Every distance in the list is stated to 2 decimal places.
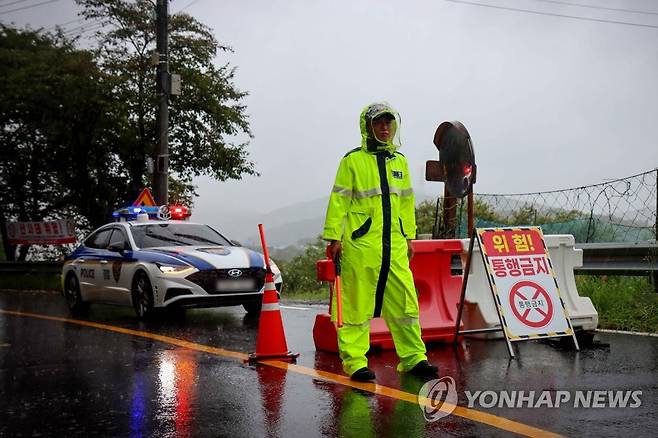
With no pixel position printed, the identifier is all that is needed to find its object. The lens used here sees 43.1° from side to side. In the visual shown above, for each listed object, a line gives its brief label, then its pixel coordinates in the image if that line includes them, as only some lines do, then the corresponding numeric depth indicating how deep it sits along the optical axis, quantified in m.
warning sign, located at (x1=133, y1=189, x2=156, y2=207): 19.48
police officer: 6.07
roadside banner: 24.58
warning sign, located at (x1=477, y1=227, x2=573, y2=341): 7.09
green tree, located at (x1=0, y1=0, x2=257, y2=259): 24.39
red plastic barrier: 7.56
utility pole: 20.98
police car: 10.74
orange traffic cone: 7.18
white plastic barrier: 7.93
